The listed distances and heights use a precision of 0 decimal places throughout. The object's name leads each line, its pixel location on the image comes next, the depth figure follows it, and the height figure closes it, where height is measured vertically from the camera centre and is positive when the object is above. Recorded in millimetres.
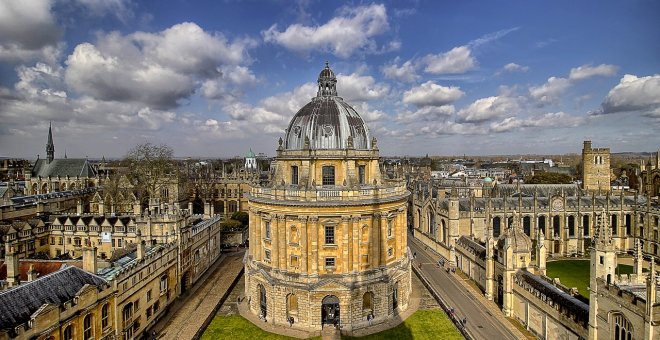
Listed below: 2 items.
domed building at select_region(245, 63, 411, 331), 32875 -6083
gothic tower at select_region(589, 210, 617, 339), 23375 -6228
